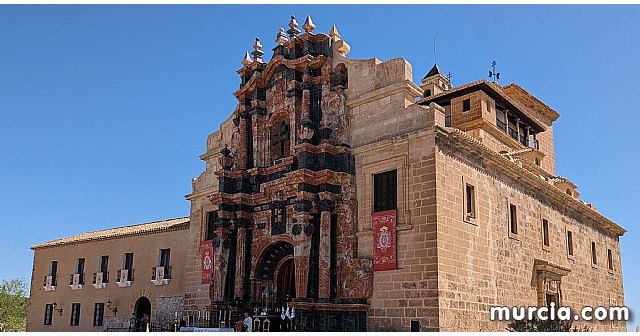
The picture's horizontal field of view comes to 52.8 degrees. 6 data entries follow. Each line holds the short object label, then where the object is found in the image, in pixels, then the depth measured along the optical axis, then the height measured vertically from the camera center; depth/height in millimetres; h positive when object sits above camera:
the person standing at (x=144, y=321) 25034 -539
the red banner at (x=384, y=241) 17672 +1897
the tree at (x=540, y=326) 17250 -326
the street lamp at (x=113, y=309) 27900 -102
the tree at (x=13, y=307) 39875 -123
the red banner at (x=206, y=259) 23336 +1760
